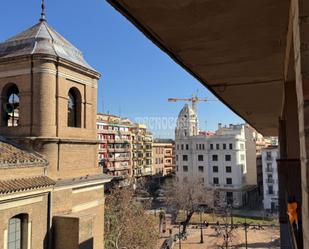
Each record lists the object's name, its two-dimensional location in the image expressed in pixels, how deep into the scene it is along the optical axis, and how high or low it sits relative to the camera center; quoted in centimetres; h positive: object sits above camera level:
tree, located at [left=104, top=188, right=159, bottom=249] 1838 -441
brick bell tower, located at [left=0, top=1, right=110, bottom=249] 1108 +122
